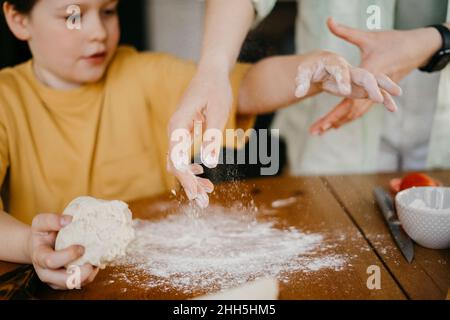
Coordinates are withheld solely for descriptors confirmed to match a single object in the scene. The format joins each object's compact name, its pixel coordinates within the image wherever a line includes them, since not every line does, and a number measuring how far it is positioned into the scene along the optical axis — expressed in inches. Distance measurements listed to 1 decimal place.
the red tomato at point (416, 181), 34.5
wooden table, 25.2
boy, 35.7
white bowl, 28.1
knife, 28.4
